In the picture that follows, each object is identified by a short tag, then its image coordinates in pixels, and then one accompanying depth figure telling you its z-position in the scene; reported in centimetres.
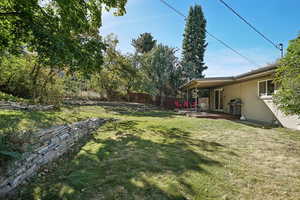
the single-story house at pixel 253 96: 632
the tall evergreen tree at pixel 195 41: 2124
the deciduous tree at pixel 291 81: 368
